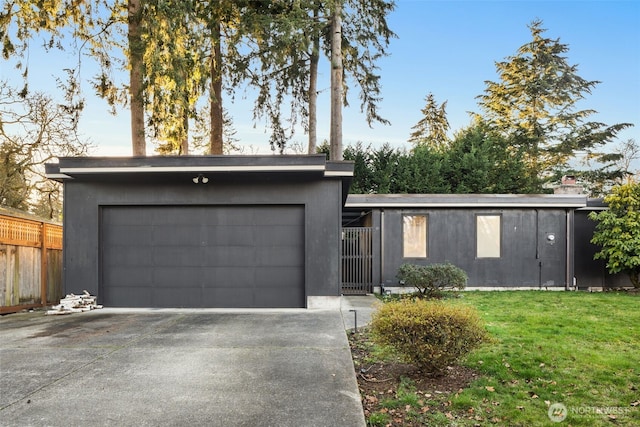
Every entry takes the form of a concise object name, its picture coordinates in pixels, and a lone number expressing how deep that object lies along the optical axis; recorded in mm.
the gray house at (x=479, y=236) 12023
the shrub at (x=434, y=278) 10047
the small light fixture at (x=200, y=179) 8719
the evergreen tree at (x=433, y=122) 34656
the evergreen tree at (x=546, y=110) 26828
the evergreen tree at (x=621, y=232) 11547
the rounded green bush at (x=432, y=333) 4156
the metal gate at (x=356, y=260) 11773
